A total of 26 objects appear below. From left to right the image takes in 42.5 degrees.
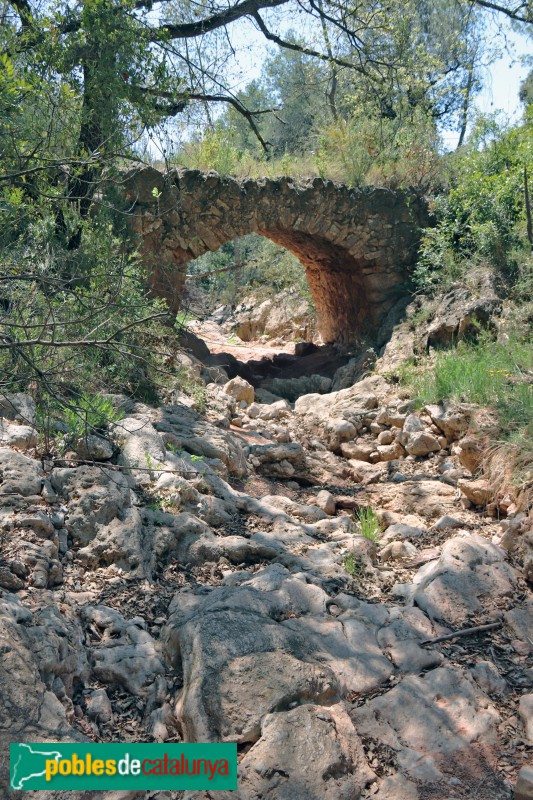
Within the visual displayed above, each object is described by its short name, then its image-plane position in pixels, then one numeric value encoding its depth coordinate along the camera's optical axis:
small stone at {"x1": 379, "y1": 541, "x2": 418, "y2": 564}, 3.99
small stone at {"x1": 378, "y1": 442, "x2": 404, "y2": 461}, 6.44
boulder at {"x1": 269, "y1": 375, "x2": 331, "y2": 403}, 9.38
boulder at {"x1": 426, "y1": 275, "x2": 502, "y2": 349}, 7.65
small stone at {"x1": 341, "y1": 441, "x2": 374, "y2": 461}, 6.57
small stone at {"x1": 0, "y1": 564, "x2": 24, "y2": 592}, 2.62
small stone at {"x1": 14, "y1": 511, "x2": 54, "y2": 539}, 3.08
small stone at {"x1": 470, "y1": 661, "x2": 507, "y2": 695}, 2.77
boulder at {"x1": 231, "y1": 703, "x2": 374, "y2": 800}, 2.03
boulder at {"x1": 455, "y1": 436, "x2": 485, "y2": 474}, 5.34
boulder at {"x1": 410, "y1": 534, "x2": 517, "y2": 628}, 3.28
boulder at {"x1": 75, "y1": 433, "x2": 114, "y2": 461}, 3.80
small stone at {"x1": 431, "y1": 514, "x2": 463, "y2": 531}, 4.49
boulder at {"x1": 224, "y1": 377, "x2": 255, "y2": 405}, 8.01
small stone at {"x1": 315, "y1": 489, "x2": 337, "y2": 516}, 4.92
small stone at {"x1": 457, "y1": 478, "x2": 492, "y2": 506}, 4.77
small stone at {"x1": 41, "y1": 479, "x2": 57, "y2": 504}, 3.37
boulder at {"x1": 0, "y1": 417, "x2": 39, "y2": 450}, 3.61
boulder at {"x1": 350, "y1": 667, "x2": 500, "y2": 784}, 2.32
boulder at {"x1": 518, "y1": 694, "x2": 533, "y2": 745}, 2.51
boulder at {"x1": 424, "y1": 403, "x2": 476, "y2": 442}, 5.87
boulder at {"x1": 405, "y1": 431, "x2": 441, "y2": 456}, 6.10
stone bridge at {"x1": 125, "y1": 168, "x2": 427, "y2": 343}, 8.45
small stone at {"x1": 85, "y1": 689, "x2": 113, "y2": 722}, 2.34
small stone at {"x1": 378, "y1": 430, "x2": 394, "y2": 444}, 6.68
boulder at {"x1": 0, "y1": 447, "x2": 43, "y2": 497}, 3.25
